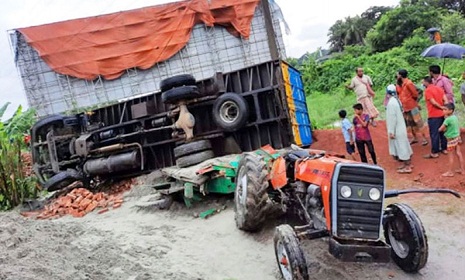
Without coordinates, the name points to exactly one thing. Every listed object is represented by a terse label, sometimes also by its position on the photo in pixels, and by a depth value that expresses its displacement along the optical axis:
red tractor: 4.06
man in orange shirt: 8.91
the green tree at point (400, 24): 26.53
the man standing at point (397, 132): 7.93
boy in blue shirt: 9.48
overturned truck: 9.51
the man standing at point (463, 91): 8.69
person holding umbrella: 8.23
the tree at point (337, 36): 41.12
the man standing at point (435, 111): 7.94
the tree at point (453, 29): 22.91
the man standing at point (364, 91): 10.29
